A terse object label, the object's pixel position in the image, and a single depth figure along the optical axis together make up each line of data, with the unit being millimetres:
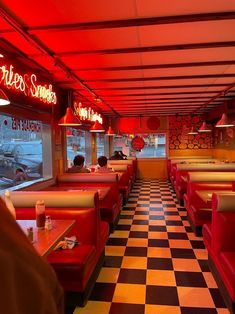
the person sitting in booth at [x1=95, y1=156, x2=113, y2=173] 7404
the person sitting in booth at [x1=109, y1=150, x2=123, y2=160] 10523
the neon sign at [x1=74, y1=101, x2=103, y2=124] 6880
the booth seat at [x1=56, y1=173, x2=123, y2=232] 5008
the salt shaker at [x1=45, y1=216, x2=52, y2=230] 2464
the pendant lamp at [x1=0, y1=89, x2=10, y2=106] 2350
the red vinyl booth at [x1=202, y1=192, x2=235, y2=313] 2749
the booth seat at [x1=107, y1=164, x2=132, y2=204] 7277
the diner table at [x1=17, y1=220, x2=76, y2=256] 2045
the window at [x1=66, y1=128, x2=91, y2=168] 7359
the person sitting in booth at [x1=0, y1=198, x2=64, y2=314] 638
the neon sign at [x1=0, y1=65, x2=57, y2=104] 3692
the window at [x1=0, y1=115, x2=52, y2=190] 4207
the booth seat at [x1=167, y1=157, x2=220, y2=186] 9448
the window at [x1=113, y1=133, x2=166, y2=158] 12680
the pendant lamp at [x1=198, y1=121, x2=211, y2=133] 8812
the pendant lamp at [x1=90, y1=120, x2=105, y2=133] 6820
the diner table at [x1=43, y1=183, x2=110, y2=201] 4088
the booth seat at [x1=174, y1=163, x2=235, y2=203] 6801
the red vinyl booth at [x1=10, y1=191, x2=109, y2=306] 2726
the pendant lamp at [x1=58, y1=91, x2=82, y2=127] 4633
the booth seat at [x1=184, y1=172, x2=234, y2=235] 4793
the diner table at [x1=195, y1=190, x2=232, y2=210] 3641
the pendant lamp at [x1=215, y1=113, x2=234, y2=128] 6418
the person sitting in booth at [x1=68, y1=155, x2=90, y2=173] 6082
